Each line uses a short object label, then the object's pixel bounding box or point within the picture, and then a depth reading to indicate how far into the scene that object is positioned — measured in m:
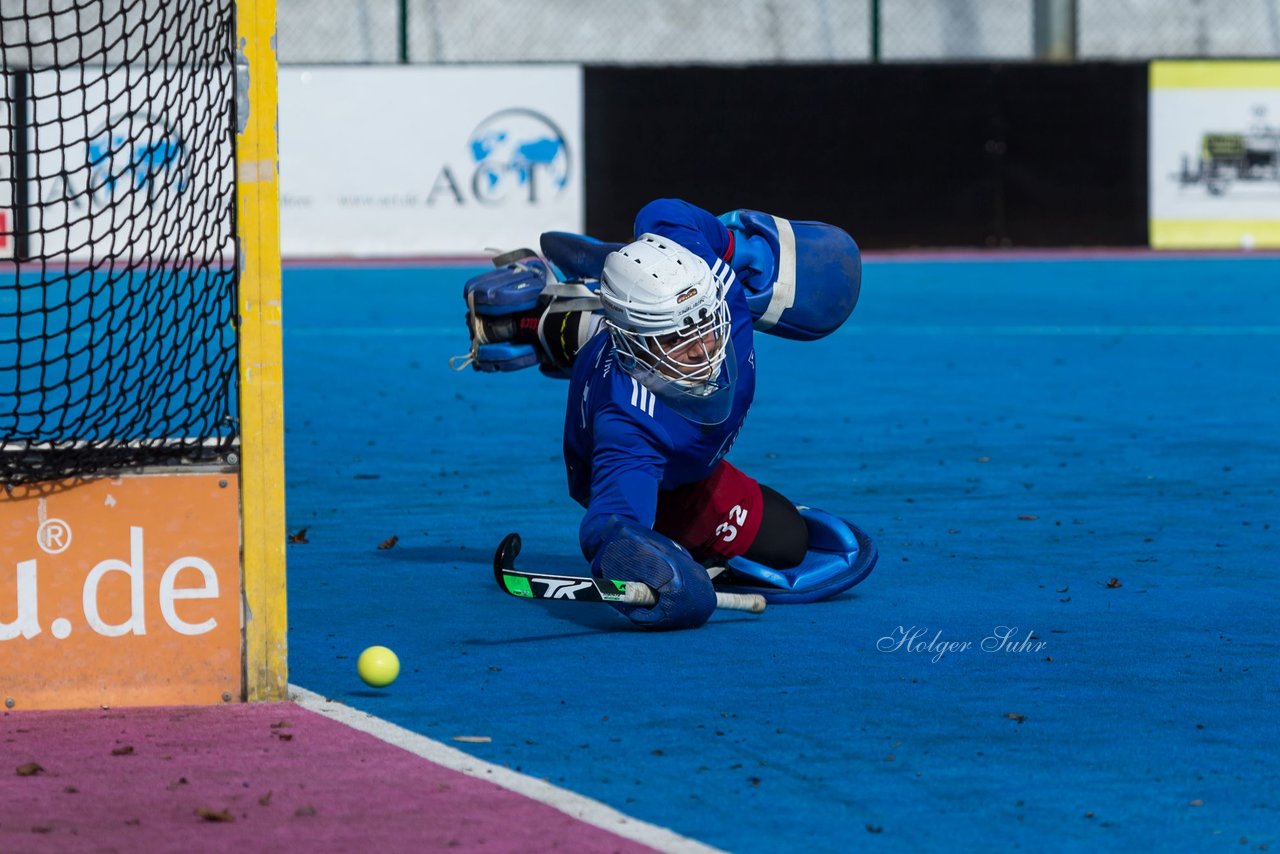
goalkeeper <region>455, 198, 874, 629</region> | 11.30
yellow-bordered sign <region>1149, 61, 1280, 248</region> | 43.03
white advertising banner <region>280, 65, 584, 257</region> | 41.84
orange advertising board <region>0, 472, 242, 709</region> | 9.74
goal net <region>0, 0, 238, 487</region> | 9.71
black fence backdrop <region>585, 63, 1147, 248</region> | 42.97
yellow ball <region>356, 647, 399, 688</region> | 9.89
